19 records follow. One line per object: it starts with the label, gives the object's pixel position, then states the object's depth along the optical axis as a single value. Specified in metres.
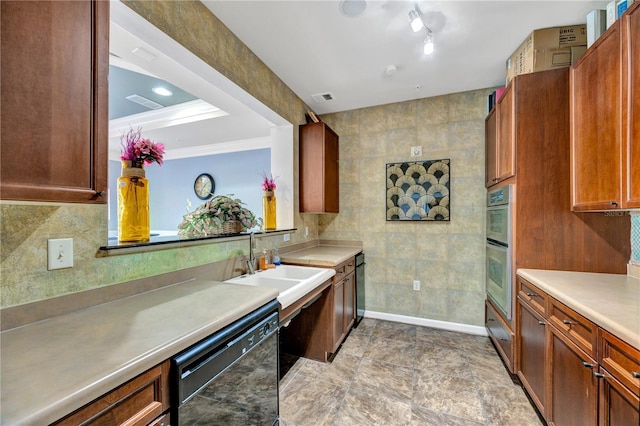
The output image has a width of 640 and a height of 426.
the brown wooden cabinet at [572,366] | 0.99
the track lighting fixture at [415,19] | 1.64
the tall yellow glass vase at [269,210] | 2.62
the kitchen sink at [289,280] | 1.62
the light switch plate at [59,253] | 1.00
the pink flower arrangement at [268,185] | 2.61
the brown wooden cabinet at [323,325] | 2.31
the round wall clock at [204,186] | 5.02
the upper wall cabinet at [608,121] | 1.27
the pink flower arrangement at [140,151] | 1.36
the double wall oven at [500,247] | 2.02
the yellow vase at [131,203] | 1.34
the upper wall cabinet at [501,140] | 1.99
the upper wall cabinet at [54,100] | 0.69
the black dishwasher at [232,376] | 0.88
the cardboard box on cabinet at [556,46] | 1.86
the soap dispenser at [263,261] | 2.19
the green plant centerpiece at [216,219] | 1.90
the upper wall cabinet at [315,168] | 2.92
